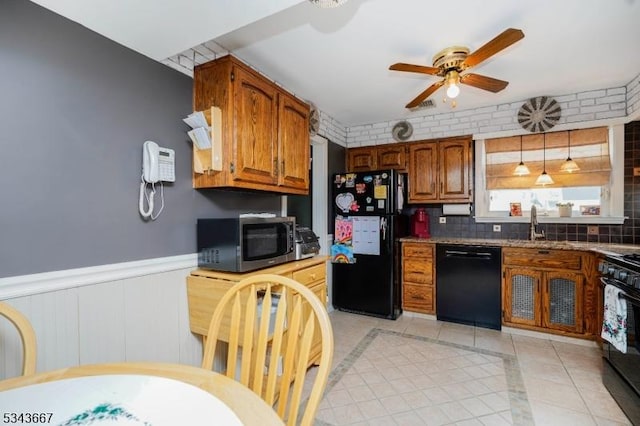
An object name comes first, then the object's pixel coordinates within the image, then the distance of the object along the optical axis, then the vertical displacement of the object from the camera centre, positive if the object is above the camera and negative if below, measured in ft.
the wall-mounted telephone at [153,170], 5.20 +0.82
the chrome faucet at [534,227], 10.07 -0.49
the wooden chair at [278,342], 2.46 -1.31
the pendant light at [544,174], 9.98 +1.39
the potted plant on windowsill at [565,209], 9.93 +0.15
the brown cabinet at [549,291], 8.38 -2.38
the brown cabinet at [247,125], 5.75 +1.97
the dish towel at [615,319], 5.59 -2.15
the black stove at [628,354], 5.25 -2.79
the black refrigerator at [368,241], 10.53 -1.05
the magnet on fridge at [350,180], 11.18 +1.31
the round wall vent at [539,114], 9.78 +3.45
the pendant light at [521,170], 10.41 +1.59
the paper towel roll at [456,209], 11.08 +0.18
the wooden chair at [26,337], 2.94 -1.27
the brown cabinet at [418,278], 10.61 -2.42
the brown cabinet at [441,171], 10.91 +1.68
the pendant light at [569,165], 9.61 +1.62
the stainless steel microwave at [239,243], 5.69 -0.62
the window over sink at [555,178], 9.35 +1.26
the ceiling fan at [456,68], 6.36 +3.37
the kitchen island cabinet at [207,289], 5.60 -1.50
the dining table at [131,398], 2.03 -1.45
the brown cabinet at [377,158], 11.93 +2.42
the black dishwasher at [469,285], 9.61 -2.46
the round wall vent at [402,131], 12.01 +3.50
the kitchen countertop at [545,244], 7.77 -0.96
